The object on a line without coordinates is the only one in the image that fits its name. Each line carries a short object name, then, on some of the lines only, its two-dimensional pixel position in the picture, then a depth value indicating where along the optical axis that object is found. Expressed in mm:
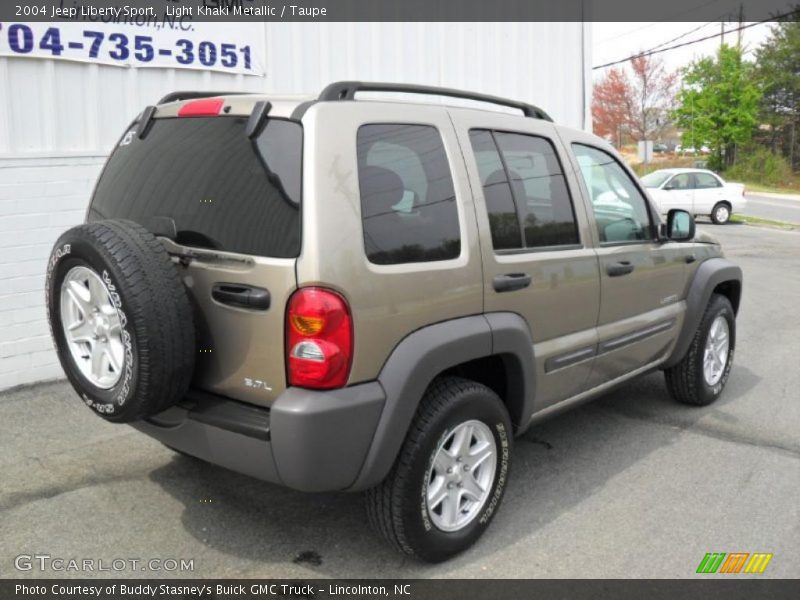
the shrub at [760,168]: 42750
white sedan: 20453
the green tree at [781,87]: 43688
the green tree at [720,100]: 42406
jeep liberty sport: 2822
